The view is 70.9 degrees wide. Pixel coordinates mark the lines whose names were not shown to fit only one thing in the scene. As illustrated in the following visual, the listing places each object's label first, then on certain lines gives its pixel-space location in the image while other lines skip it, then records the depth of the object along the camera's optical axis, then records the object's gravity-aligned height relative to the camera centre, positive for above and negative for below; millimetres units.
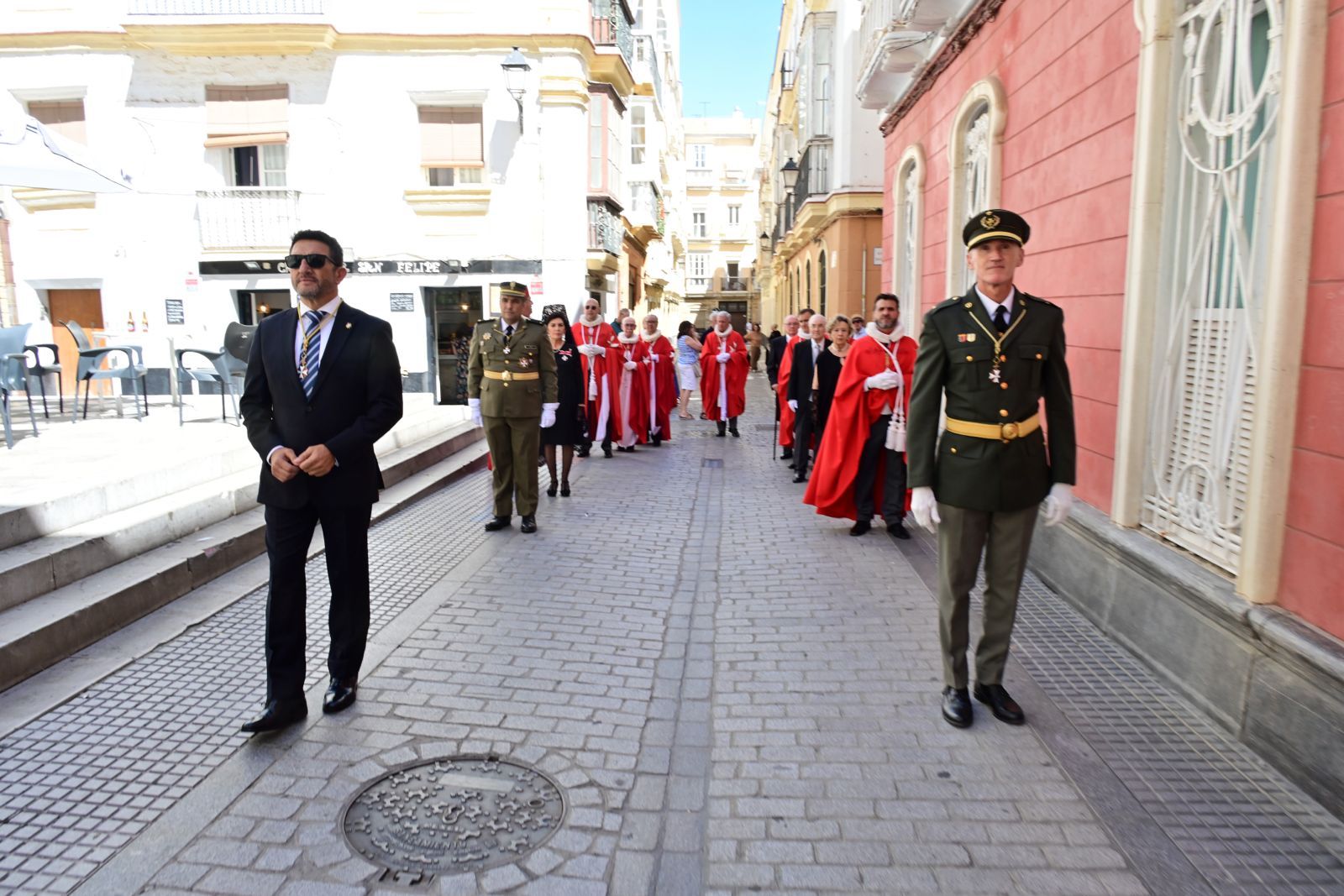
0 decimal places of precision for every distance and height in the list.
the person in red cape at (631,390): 12375 -922
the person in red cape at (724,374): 14148 -786
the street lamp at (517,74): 17031 +4570
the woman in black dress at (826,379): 8805 -540
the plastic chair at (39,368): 10234 -510
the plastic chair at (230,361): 10711 -460
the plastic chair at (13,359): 9062 -373
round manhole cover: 3029 -1688
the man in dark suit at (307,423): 3873 -425
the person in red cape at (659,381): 13148 -843
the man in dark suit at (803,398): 10133 -830
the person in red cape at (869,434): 7387 -895
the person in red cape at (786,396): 10852 -883
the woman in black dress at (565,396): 8922 -706
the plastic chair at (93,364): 10547 -499
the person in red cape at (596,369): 11492 -599
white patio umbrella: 7320 +1328
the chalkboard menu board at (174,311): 18719 +208
